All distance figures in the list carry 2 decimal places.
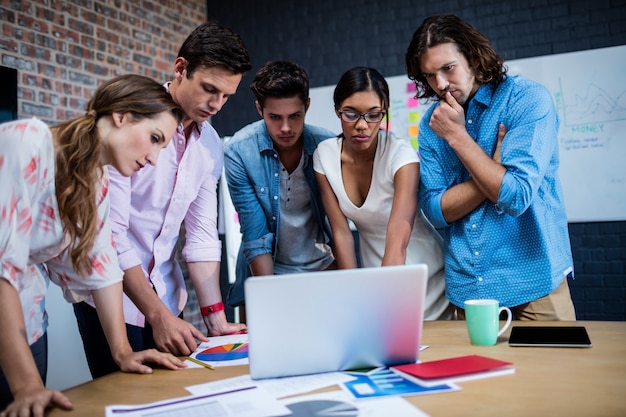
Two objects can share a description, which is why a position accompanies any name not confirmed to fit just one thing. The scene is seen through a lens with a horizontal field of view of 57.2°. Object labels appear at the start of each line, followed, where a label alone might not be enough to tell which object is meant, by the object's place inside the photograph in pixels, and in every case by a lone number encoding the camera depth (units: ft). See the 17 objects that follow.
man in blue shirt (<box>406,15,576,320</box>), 5.65
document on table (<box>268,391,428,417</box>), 3.02
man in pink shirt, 5.53
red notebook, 3.55
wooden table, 3.02
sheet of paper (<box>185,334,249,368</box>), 4.34
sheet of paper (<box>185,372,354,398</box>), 3.50
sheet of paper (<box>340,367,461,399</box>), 3.32
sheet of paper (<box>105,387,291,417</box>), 3.16
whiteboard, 12.15
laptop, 3.54
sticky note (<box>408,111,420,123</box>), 13.82
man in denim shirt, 7.27
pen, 4.22
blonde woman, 3.62
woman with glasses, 6.29
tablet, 4.24
